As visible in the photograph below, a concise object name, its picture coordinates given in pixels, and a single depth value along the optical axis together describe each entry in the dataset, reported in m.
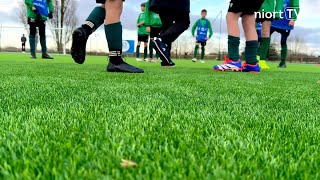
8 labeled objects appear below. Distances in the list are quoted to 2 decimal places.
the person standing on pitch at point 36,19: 8.33
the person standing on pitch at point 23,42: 25.95
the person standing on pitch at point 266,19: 6.09
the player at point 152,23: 10.40
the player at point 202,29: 12.85
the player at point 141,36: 12.12
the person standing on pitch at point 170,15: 4.28
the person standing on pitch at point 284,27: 8.29
